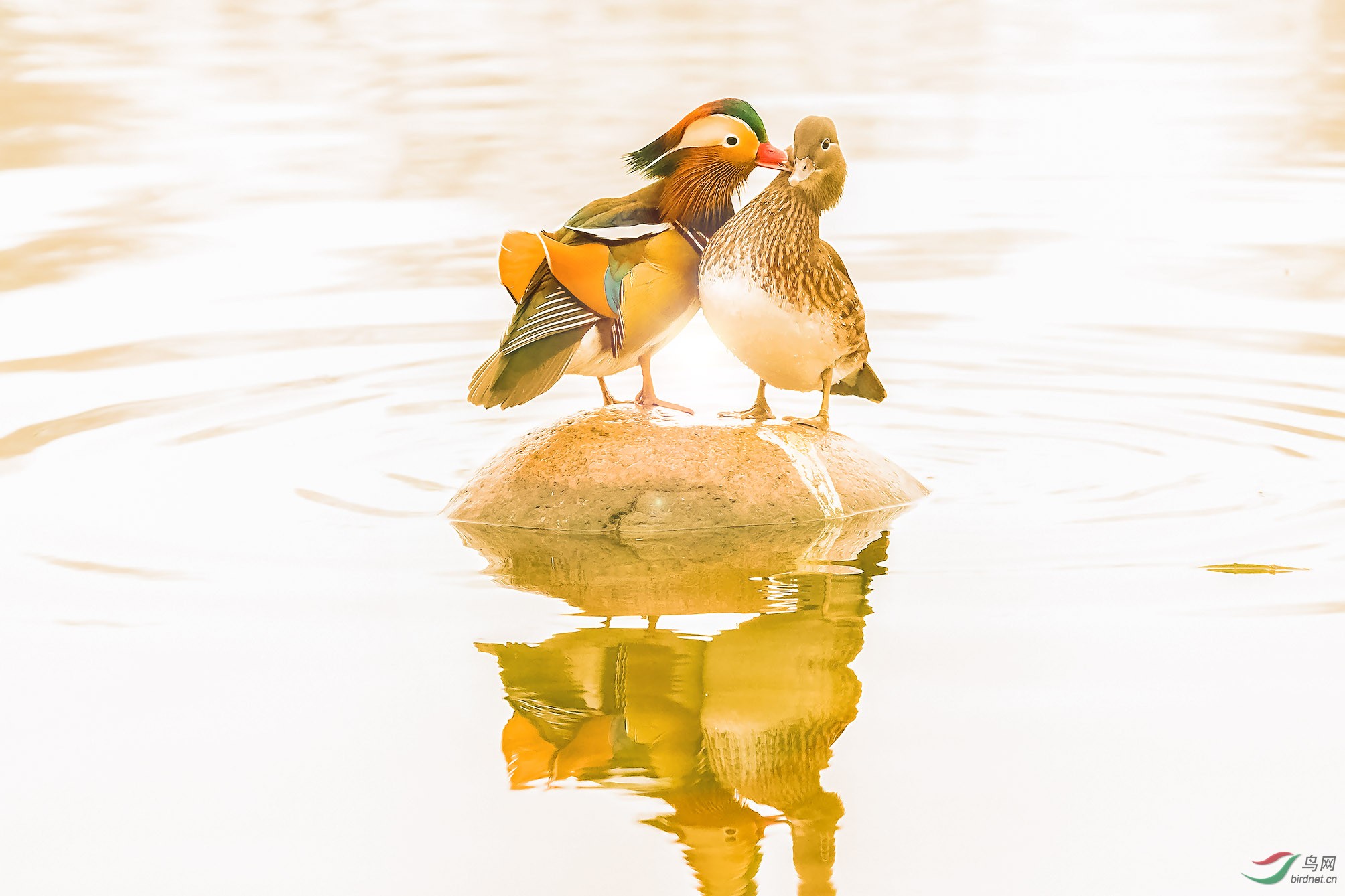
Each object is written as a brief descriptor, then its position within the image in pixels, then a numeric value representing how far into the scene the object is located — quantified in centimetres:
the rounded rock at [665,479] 1243
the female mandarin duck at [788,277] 1196
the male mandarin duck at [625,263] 1203
